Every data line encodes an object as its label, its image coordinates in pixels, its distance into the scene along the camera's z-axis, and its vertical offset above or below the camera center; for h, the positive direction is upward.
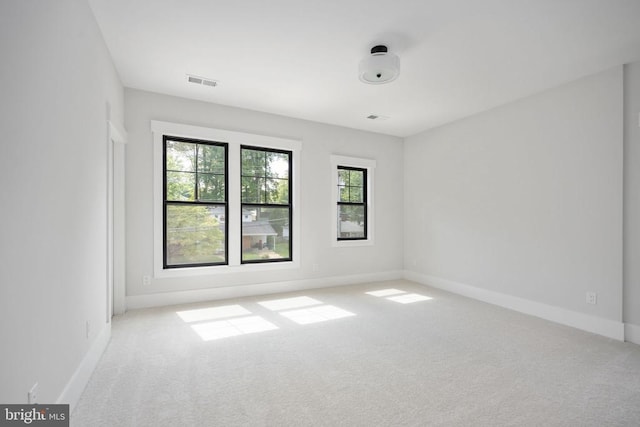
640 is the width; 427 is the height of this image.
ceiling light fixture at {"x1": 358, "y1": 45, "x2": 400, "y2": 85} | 3.00 +1.41
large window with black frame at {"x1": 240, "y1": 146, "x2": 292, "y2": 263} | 4.88 +0.10
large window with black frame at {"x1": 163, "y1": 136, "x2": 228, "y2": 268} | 4.35 +0.12
